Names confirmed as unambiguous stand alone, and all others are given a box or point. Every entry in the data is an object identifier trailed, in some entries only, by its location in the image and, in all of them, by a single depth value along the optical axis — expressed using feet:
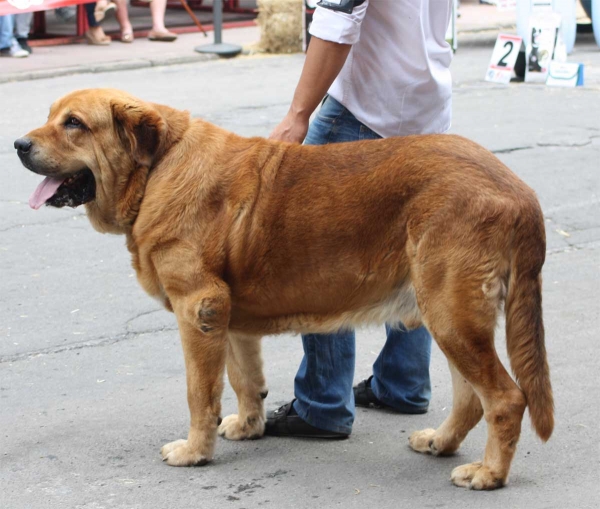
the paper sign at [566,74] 42.42
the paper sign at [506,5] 51.88
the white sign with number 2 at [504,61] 43.39
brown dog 11.80
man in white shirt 12.94
